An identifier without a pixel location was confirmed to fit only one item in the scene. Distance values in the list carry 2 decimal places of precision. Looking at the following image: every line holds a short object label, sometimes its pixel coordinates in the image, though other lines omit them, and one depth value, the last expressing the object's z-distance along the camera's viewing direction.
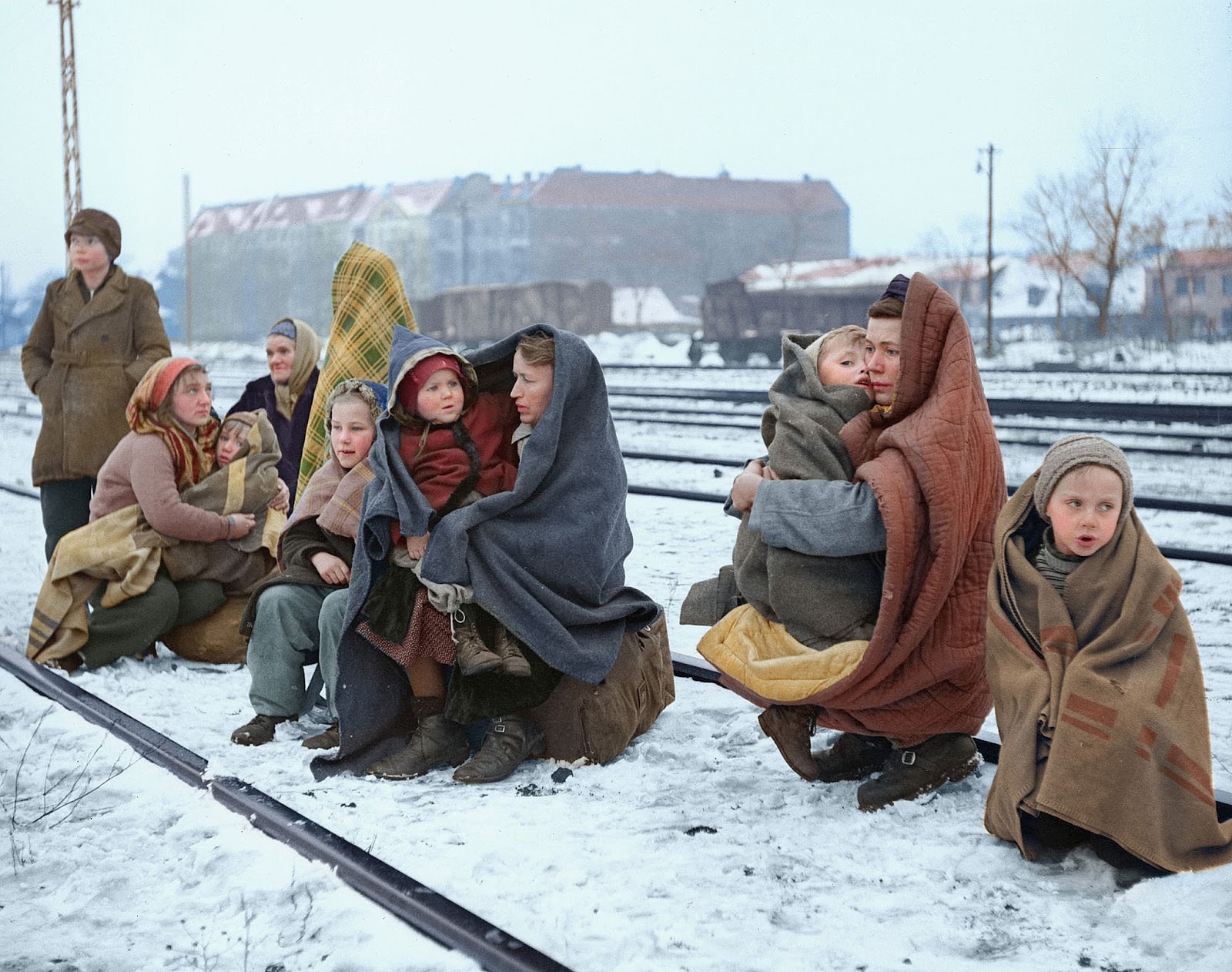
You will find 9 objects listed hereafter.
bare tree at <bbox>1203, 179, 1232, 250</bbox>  24.84
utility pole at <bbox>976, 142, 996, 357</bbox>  29.72
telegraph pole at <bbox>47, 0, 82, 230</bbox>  22.72
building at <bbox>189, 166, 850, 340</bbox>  58.66
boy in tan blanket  3.32
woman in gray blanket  4.37
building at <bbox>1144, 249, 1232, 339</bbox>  32.28
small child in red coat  4.40
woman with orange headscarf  5.70
